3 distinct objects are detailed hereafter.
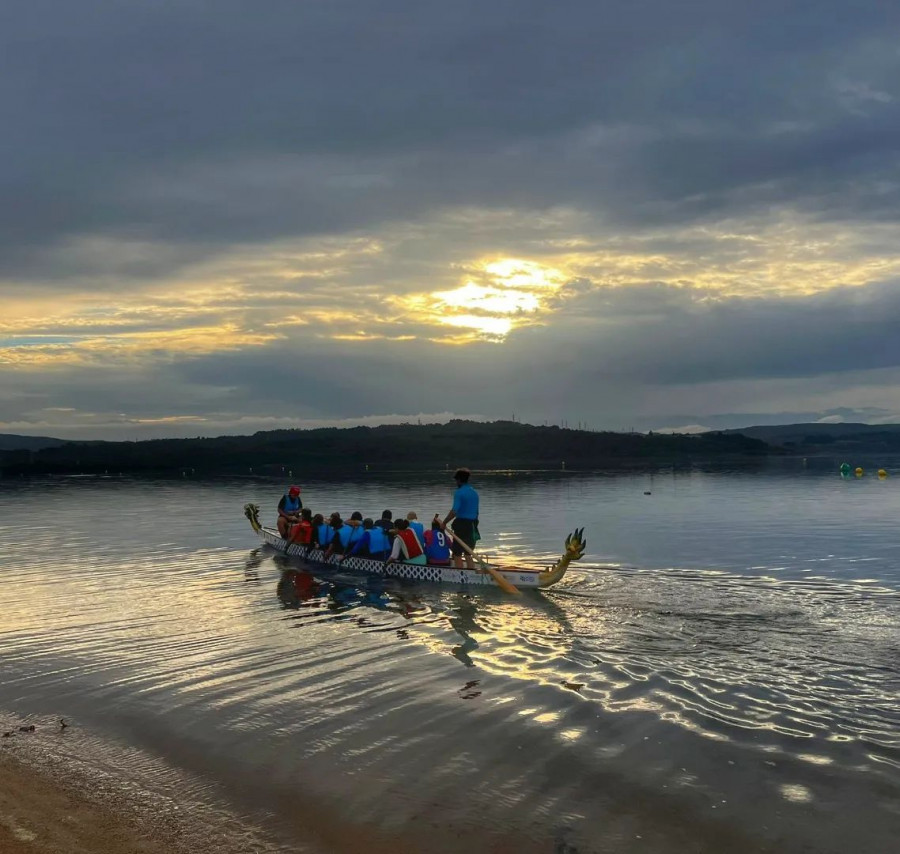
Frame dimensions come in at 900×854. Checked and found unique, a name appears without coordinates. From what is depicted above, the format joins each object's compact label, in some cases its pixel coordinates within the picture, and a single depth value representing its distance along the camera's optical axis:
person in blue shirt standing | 23.14
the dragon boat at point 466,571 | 21.53
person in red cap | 31.48
